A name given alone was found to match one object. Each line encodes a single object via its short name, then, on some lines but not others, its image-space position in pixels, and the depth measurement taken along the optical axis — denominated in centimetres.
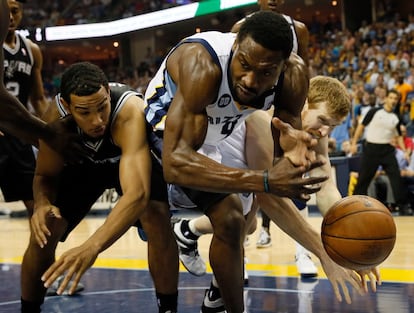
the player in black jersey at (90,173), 303
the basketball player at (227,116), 252
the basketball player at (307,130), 397
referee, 885
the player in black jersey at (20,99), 488
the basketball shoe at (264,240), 634
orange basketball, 306
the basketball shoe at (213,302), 365
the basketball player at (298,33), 455
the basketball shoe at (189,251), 443
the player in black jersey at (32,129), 327
